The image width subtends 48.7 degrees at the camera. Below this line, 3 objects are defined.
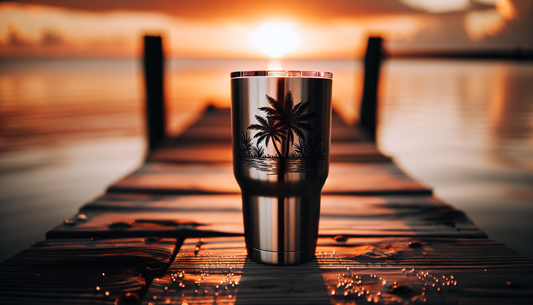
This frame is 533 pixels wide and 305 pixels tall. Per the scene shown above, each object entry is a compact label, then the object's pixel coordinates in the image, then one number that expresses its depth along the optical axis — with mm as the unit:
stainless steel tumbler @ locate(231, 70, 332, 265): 567
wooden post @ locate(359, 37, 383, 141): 3582
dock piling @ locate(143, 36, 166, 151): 3101
